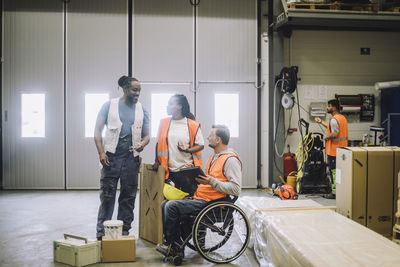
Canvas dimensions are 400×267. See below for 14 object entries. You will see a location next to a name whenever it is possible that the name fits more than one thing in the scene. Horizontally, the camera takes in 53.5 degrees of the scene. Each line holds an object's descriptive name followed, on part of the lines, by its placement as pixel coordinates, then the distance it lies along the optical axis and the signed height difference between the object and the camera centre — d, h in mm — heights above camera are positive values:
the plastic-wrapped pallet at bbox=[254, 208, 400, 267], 2412 -788
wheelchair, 3523 -936
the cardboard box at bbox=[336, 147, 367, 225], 3727 -555
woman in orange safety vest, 4199 -178
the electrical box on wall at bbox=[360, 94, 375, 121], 8453 +448
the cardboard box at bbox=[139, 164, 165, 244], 4233 -862
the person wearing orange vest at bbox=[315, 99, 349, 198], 6770 -104
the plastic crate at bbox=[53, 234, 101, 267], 3664 -1183
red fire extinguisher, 7867 -722
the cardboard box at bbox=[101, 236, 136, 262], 3812 -1191
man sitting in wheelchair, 3572 -551
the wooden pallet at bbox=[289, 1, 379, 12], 7355 +2266
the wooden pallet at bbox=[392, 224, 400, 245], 3367 -918
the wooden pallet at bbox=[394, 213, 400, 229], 3346 -774
